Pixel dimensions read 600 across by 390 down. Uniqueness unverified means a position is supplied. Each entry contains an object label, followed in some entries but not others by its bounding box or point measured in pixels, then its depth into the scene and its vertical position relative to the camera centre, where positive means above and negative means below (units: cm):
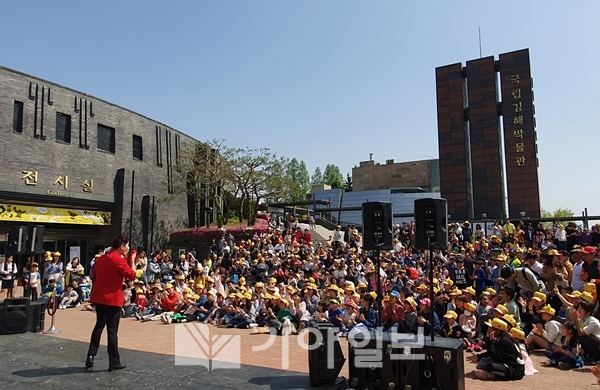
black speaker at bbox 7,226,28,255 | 1011 -11
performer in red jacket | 596 -78
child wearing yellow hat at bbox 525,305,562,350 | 760 -180
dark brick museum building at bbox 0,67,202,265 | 1944 +332
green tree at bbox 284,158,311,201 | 8181 +1110
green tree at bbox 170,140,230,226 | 2830 +380
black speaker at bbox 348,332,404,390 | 546 -167
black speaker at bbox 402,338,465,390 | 513 -162
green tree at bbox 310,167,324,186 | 9374 +1154
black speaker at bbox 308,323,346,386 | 551 -154
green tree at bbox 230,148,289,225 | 2858 +357
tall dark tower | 2473 +532
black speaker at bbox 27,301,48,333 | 945 -174
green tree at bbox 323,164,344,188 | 8272 +1102
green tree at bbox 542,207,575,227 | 7912 +287
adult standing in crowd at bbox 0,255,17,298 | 1234 -116
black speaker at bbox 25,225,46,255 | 1009 -9
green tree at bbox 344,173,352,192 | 7438 +792
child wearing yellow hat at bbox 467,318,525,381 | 625 -187
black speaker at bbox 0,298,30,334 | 891 -163
